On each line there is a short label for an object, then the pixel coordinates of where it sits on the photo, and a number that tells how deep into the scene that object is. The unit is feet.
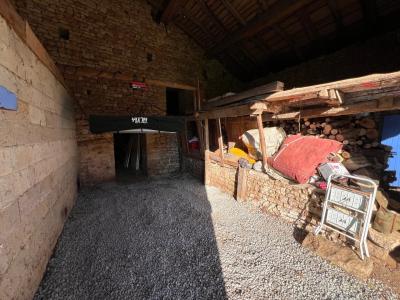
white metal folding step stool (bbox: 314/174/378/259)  8.28
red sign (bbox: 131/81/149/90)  20.79
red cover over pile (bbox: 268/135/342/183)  11.77
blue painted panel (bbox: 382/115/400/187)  14.93
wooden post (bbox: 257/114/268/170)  13.87
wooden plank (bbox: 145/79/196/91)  22.22
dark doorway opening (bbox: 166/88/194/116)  27.98
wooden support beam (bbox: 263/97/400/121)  9.73
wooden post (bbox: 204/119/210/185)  19.63
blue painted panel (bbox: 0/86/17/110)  4.92
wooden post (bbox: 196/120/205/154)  22.27
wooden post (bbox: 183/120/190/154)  24.52
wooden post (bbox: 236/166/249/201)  15.12
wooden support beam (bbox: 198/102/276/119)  13.53
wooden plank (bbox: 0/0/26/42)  5.18
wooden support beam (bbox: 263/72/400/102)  8.46
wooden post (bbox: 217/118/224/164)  17.90
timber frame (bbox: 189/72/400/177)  9.27
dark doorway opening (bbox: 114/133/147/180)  24.01
